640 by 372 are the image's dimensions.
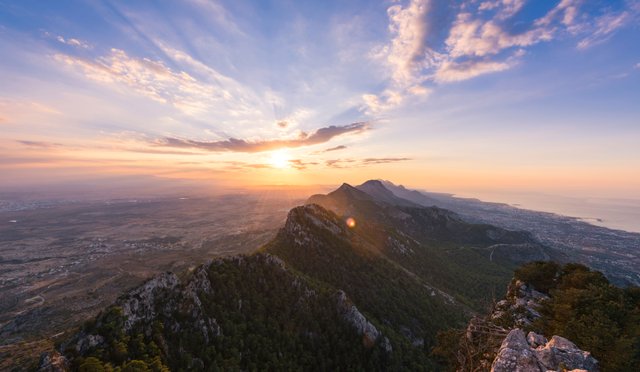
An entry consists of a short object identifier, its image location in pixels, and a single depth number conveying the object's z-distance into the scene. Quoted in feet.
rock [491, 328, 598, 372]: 60.34
